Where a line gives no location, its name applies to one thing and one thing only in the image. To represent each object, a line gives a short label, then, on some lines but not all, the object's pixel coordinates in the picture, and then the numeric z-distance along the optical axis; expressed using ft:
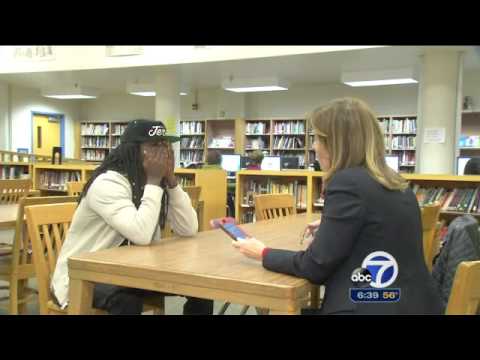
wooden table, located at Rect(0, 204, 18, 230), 9.45
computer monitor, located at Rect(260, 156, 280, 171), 26.53
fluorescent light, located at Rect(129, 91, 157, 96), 32.09
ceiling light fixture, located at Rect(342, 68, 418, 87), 25.22
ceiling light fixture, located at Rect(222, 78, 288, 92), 28.71
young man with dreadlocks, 6.44
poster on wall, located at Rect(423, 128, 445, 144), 21.01
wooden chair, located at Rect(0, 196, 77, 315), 9.24
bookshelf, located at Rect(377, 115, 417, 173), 31.26
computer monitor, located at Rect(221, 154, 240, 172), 30.17
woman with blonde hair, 4.72
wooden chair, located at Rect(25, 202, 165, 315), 7.02
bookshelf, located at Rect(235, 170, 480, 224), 15.40
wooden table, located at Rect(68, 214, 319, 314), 4.63
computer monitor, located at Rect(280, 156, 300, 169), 27.27
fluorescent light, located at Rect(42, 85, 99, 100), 34.50
